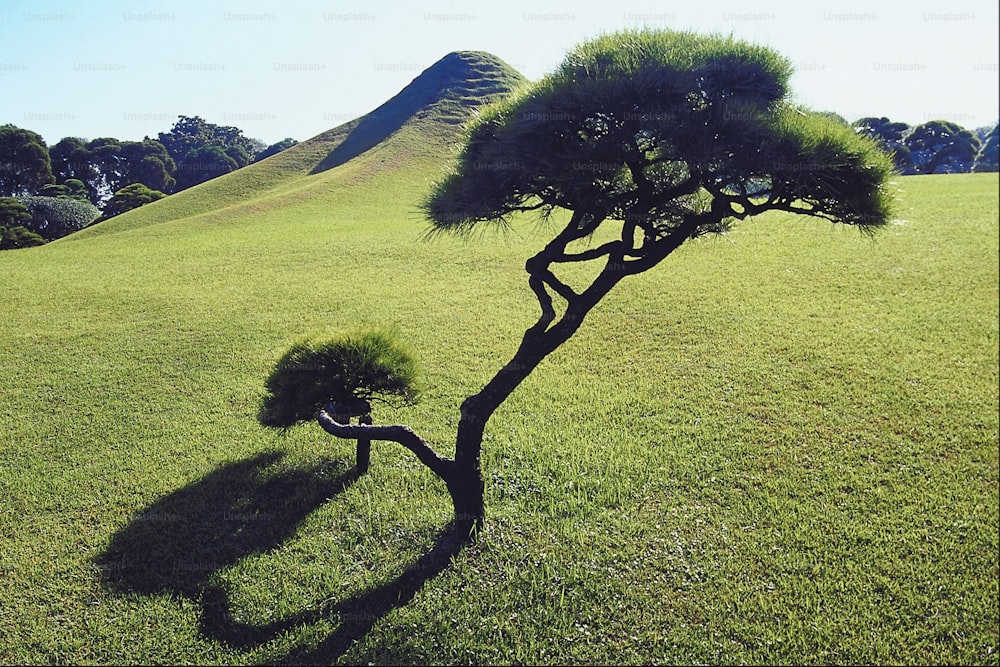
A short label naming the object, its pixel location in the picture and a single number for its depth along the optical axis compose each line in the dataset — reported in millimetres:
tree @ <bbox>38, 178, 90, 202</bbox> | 37844
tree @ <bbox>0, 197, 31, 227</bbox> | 28453
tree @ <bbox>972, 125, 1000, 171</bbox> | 36753
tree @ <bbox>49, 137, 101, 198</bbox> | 47000
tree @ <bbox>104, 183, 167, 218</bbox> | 40438
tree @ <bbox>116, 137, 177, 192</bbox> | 52688
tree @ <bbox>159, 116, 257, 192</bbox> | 60156
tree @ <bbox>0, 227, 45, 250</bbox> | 26609
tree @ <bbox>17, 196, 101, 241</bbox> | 31719
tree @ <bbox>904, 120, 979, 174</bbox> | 40594
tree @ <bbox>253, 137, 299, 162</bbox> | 78325
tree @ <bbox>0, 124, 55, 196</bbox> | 34344
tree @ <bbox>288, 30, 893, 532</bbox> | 4484
